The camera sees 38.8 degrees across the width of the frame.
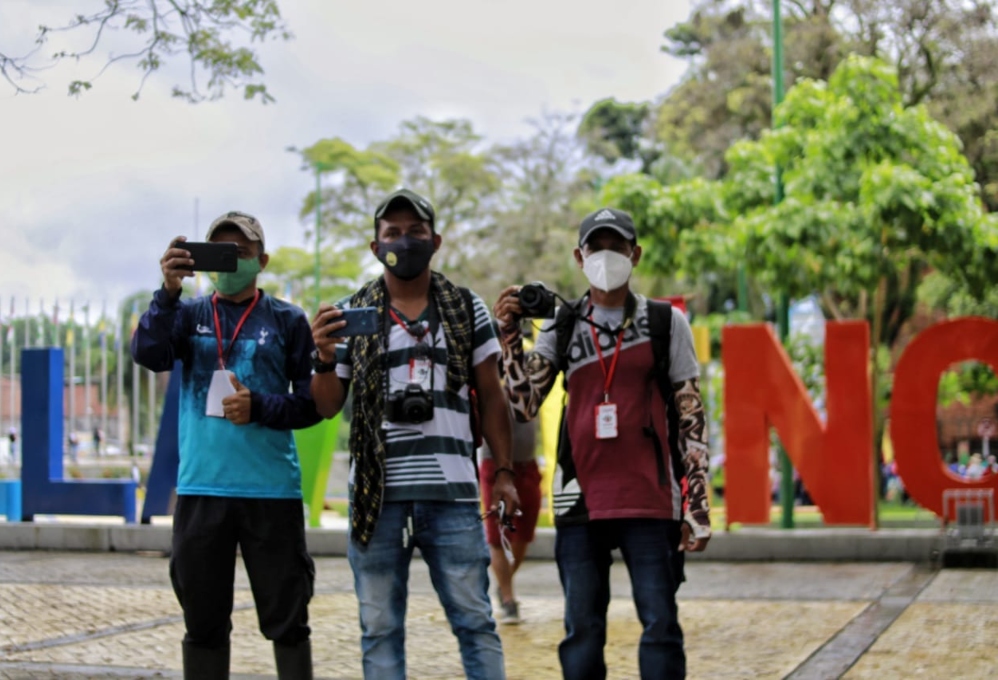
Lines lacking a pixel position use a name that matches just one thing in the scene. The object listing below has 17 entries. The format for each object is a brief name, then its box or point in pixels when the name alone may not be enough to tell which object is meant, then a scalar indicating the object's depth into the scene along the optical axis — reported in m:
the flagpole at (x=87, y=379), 16.36
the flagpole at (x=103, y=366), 16.37
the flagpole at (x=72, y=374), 16.47
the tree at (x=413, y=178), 42.81
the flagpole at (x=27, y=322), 15.79
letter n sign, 12.83
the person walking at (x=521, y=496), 8.61
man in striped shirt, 4.41
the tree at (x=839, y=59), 23.02
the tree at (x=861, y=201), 14.69
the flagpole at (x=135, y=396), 16.73
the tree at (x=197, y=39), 6.68
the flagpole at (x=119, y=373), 16.36
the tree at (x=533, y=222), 39.25
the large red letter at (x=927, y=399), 12.67
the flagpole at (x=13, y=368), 15.85
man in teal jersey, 4.92
